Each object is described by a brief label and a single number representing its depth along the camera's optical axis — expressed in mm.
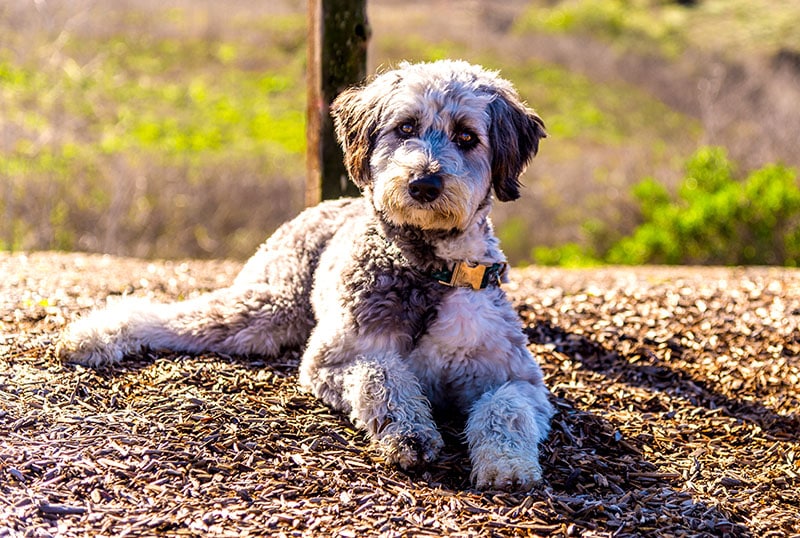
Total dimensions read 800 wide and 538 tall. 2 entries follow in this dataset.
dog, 4301
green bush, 10992
